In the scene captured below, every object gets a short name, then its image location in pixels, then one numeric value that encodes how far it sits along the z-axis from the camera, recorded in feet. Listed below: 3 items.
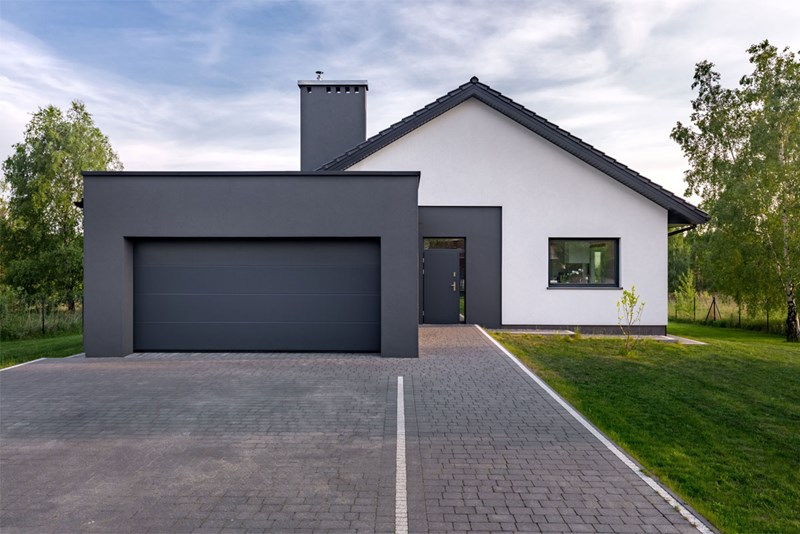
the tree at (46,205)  75.66
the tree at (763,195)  49.57
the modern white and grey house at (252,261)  31.01
